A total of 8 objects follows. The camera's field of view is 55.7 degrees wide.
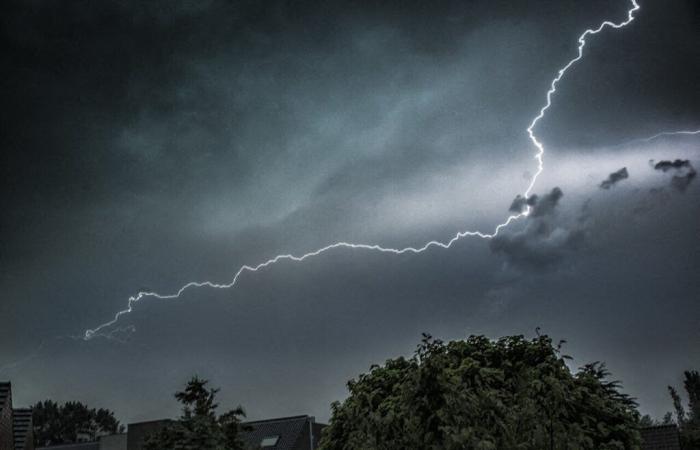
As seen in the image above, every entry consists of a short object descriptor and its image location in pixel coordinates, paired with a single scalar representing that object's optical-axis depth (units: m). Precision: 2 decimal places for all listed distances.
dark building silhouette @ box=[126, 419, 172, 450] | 51.14
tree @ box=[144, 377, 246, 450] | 12.53
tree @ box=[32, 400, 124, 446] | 95.06
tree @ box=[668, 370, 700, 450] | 67.77
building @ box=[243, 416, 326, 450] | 51.00
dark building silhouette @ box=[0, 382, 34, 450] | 19.59
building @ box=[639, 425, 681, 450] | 33.59
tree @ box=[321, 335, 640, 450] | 9.77
